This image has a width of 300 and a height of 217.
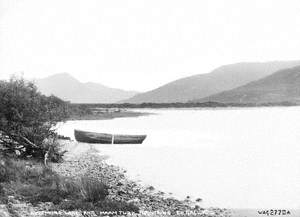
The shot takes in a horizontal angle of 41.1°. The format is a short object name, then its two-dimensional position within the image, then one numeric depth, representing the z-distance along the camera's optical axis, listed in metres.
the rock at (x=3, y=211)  11.86
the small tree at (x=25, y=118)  23.92
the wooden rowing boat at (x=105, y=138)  34.62
